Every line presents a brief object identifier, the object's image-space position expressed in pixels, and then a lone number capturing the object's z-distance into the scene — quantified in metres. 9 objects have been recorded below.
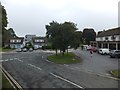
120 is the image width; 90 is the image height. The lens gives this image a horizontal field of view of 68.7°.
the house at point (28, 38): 47.18
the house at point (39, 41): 41.58
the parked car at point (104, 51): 18.75
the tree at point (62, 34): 16.51
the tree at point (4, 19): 9.79
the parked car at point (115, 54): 16.08
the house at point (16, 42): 40.67
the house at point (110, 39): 22.42
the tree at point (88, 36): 36.21
